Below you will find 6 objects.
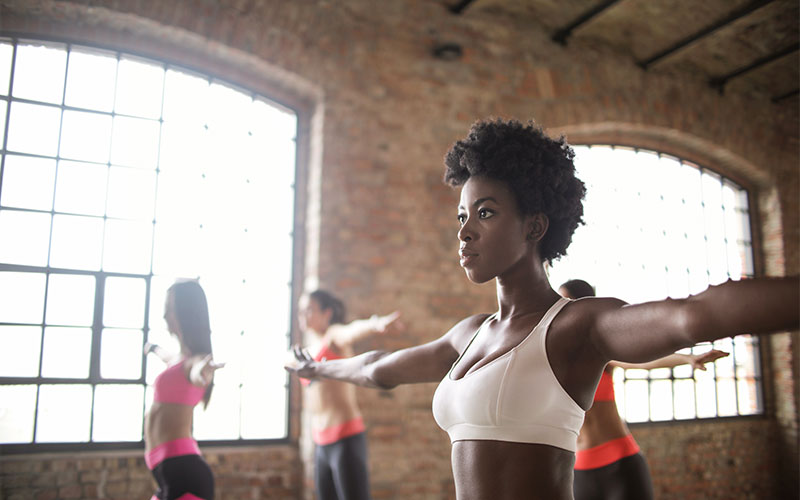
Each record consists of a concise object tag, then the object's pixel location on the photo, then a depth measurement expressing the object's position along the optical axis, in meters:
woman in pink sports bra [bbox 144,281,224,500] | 2.83
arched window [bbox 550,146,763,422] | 6.43
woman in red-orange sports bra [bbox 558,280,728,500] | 2.97
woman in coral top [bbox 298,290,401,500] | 3.64
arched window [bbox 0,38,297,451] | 3.96
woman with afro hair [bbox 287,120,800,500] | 1.11
